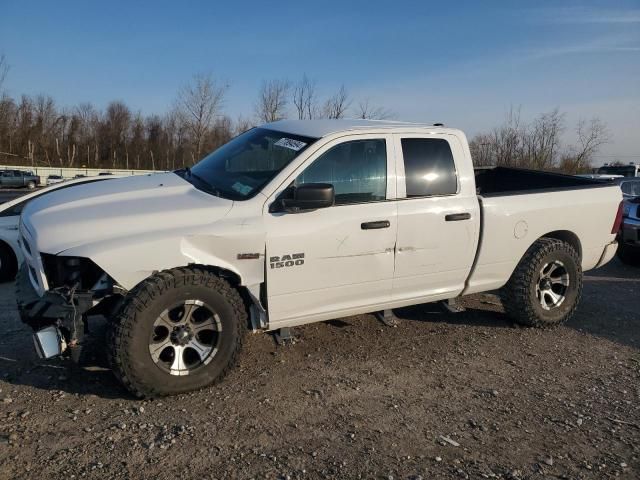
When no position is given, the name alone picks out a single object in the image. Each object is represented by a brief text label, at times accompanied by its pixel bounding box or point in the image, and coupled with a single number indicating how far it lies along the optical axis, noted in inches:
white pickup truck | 129.6
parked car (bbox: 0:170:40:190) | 1464.1
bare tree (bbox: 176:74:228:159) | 1659.7
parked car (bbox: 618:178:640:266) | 333.7
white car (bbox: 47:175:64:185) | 1656.0
